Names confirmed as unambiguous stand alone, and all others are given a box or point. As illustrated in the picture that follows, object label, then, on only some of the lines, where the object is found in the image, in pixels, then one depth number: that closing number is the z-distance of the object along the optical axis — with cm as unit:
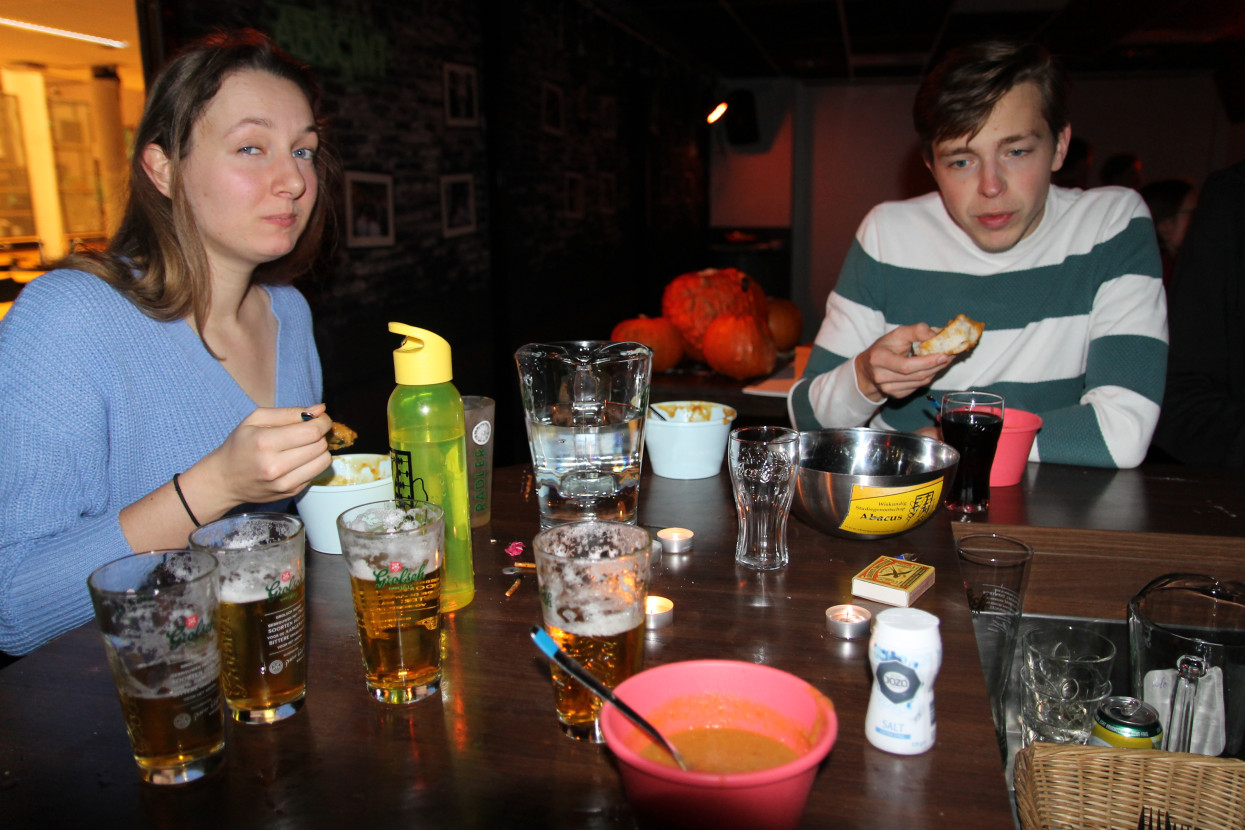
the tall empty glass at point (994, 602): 128
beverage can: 113
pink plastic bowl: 60
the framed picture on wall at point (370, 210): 329
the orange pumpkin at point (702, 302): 332
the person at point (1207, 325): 225
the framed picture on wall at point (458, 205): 403
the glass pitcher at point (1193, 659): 121
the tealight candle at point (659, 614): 100
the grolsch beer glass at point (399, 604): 83
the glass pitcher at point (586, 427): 133
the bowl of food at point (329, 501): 122
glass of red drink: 147
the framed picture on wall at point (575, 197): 562
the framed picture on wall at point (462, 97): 402
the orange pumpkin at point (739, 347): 310
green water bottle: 104
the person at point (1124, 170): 691
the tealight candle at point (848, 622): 97
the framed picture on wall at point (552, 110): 511
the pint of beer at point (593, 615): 77
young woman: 114
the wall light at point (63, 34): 189
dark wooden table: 69
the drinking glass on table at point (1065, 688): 125
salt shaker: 75
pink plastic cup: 157
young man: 180
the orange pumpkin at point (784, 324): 368
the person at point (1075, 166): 493
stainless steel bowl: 120
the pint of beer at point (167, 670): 71
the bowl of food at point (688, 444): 158
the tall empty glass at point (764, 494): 117
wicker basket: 102
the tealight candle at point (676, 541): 124
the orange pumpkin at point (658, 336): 324
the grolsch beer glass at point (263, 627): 79
